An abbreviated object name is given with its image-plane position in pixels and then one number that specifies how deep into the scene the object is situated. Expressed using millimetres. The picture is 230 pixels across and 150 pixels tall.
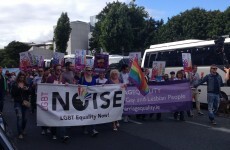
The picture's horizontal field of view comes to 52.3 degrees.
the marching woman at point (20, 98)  5996
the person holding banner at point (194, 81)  9136
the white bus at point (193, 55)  10394
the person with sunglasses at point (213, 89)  7251
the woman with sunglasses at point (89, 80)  6203
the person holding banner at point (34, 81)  8835
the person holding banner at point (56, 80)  5869
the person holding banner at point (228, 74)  7537
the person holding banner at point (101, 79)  6714
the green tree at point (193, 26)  30051
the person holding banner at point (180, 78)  7864
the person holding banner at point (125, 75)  7499
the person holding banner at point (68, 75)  6790
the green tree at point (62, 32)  39028
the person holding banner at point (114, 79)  6787
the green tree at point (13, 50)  53350
